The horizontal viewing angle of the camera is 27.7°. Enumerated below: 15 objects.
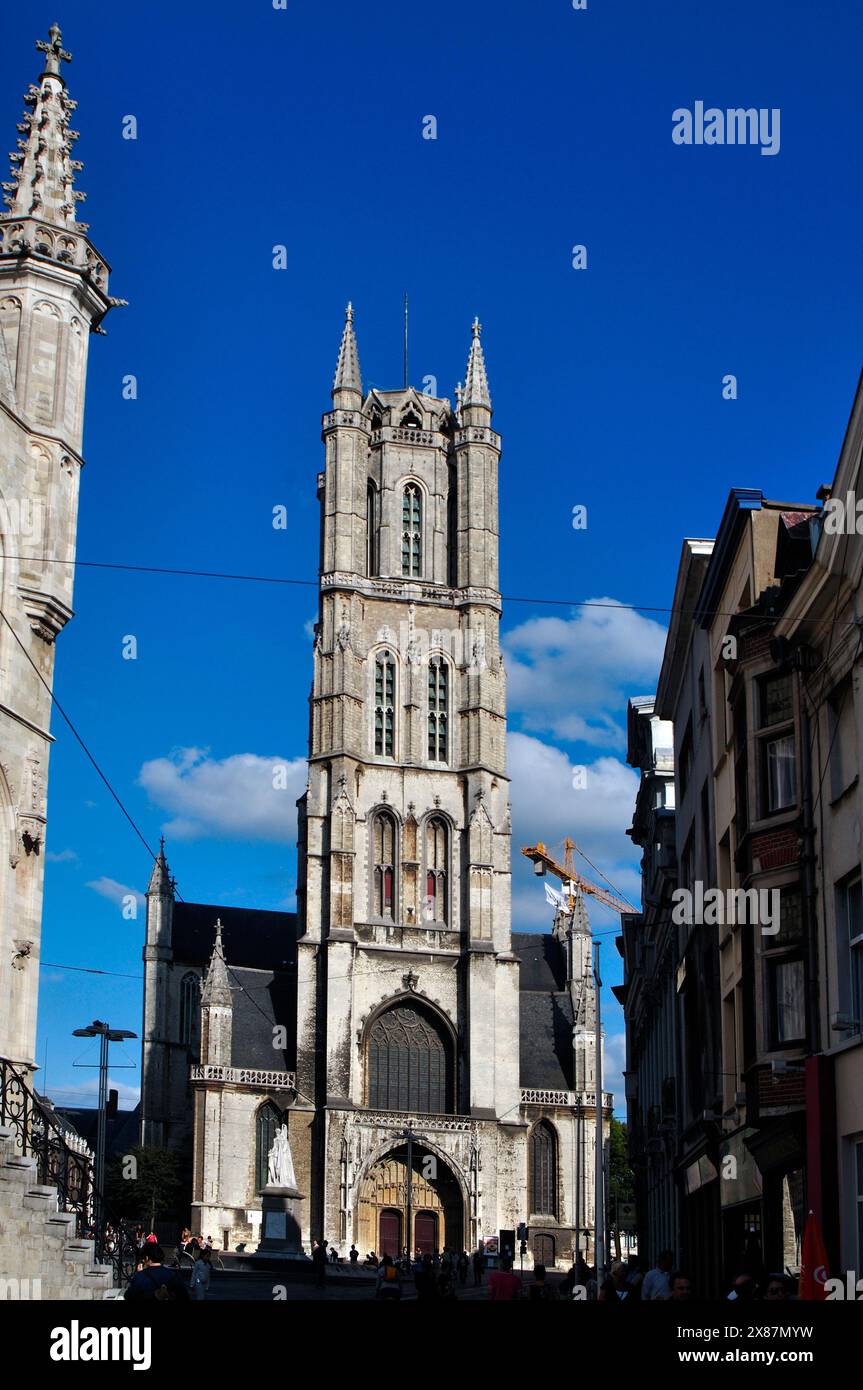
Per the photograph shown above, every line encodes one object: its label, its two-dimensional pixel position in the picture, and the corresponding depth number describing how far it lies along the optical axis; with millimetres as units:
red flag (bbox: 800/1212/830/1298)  14102
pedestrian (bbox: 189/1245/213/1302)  27797
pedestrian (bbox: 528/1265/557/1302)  23125
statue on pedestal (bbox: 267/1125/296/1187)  59312
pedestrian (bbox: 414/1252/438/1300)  29266
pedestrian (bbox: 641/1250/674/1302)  17312
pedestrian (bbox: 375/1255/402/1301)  28531
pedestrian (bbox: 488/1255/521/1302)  21266
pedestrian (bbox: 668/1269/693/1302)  14523
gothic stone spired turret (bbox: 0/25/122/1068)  20172
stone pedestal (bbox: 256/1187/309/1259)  56150
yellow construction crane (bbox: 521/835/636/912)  145750
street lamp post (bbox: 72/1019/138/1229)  32688
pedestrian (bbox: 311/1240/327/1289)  47750
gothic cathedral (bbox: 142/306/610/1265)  74750
